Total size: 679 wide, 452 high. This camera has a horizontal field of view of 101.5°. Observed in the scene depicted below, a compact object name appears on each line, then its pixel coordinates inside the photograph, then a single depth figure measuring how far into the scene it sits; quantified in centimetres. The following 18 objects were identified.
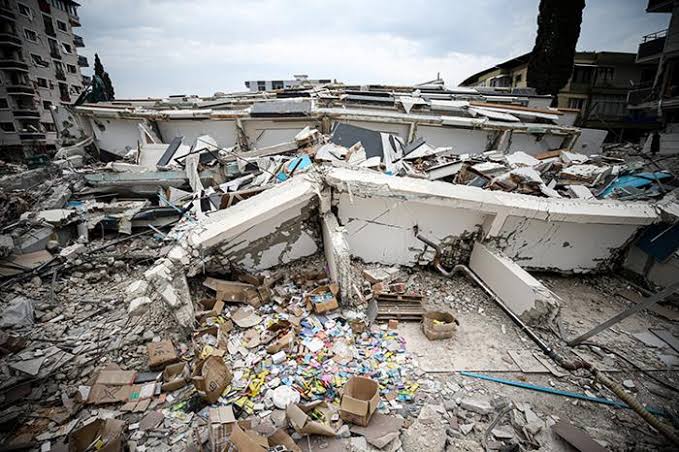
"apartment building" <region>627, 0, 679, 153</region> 1275
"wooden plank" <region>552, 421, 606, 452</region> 172
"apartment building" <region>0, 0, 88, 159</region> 1881
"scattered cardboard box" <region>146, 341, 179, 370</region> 231
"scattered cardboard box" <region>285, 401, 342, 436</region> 176
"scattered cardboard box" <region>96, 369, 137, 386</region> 220
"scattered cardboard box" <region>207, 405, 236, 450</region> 171
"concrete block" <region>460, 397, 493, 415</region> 201
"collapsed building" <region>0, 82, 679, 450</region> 269
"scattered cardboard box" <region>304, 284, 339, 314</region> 285
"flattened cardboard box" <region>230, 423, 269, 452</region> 160
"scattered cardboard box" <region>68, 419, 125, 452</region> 169
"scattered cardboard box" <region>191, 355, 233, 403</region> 201
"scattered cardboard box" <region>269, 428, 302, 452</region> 170
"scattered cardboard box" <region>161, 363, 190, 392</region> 215
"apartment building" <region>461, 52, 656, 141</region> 1705
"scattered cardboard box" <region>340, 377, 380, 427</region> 184
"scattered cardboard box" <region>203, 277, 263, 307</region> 298
